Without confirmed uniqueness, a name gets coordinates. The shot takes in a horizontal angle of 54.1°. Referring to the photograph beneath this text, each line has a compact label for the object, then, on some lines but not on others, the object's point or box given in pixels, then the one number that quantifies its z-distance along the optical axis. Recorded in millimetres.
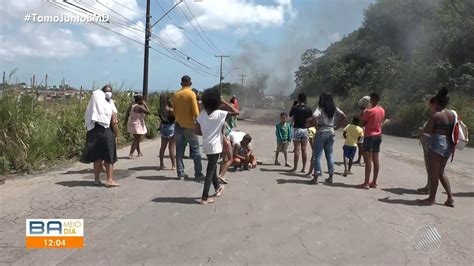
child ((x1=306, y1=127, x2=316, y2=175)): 10641
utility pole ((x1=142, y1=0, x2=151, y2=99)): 22016
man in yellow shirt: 7836
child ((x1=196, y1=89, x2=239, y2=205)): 6523
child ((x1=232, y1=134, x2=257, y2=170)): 9578
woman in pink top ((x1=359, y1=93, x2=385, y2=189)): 7793
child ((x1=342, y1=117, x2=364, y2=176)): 9648
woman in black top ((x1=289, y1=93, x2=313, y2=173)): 9141
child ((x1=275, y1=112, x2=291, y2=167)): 10406
